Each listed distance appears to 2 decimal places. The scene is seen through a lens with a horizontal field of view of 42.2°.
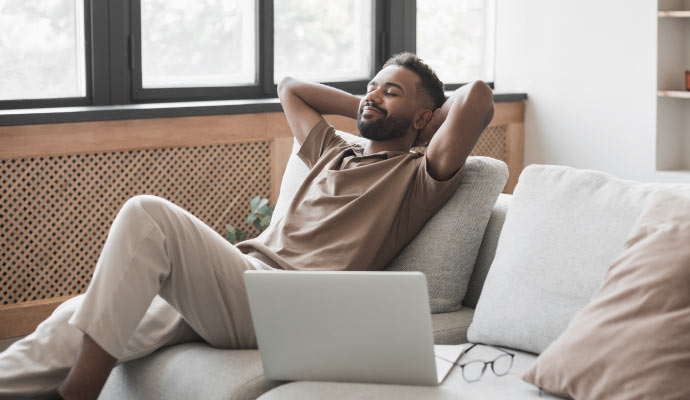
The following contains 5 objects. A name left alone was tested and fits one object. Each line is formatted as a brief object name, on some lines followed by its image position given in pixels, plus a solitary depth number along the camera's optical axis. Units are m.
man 1.87
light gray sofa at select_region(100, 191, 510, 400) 1.78
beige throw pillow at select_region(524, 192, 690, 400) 1.48
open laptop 1.62
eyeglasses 1.79
